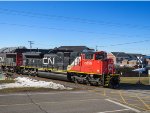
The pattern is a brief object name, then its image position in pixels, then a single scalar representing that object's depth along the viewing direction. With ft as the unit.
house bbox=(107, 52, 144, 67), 194.61
